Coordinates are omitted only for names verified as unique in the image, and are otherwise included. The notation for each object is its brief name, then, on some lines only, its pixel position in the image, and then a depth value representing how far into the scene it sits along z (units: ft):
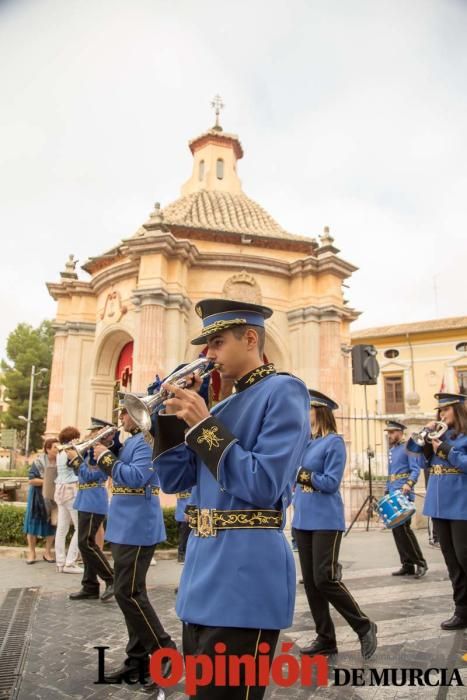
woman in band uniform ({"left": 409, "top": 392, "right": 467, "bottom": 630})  18.66
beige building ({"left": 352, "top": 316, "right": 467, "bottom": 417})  131.34
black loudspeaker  42.04
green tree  139.64
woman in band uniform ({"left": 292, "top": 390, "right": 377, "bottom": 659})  15.43
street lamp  119.24
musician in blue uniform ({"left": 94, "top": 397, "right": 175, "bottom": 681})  14.17
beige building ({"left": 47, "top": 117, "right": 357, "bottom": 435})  48.75
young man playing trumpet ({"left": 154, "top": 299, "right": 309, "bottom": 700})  7.46
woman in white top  28.66
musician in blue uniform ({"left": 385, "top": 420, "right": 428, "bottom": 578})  26.86
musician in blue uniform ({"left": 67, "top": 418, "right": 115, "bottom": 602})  22.67
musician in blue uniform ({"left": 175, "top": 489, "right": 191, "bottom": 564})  27.91
